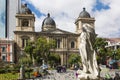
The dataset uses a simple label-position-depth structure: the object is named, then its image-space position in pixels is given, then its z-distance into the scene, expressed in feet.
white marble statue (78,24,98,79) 17.99
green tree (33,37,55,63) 86.57
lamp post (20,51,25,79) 41.42
